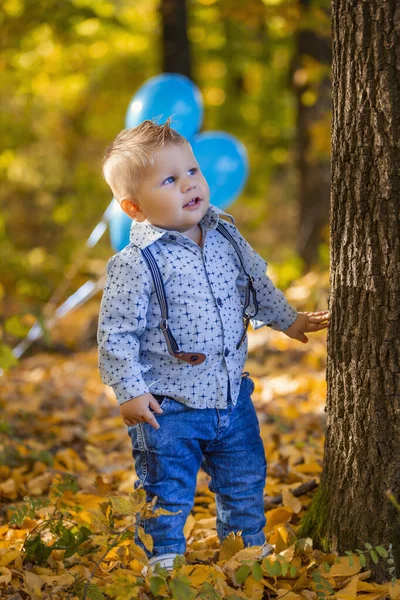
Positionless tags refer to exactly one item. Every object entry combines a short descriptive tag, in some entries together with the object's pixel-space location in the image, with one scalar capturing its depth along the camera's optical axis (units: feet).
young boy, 6.84
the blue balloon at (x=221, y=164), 16.30
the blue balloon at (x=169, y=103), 15.72
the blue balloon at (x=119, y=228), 15.56
